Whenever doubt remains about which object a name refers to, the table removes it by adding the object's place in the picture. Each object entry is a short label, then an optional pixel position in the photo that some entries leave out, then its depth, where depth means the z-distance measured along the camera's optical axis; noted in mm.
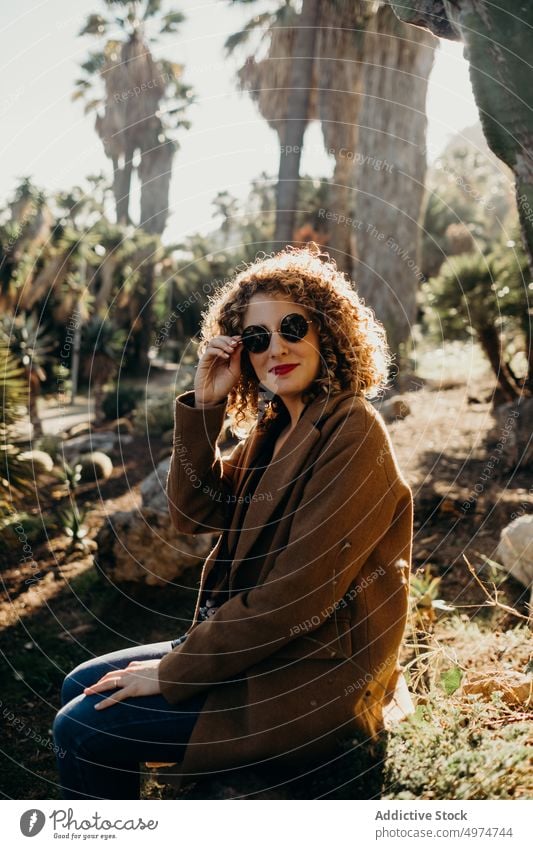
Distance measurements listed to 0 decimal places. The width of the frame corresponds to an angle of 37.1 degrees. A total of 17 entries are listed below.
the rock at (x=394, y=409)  9664
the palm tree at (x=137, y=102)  24250
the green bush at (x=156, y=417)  12758
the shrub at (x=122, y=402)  14680
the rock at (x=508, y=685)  3180
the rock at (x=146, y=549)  6137
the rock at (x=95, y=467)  9898
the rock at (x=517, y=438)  6762
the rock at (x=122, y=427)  13078
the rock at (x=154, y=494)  6599
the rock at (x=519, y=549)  4691
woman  2332
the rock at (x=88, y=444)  11436
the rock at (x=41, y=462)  9289
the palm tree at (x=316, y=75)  11305
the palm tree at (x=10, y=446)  6773
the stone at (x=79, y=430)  13025
